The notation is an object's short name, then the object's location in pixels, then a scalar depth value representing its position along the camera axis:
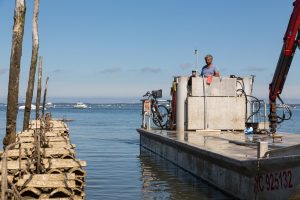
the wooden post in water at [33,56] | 26.17
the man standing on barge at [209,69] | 22.45
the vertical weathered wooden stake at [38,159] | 10.35
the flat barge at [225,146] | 10.25
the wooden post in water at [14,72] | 14.88
